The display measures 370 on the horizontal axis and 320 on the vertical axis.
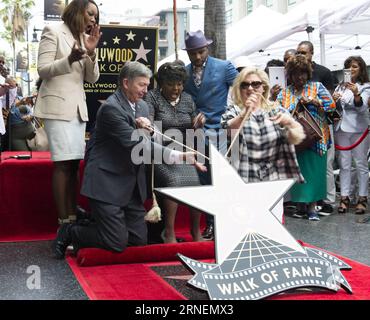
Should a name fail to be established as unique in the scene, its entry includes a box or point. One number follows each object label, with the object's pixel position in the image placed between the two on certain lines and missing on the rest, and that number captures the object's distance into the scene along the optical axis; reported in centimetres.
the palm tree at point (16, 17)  4828
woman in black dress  511
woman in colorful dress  667
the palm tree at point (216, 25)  862
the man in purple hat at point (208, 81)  565
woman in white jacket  720
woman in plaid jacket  455
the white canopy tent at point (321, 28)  816
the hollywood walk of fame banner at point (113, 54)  666
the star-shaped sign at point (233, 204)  389
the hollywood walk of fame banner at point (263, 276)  358
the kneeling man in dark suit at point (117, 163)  465
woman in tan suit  519
